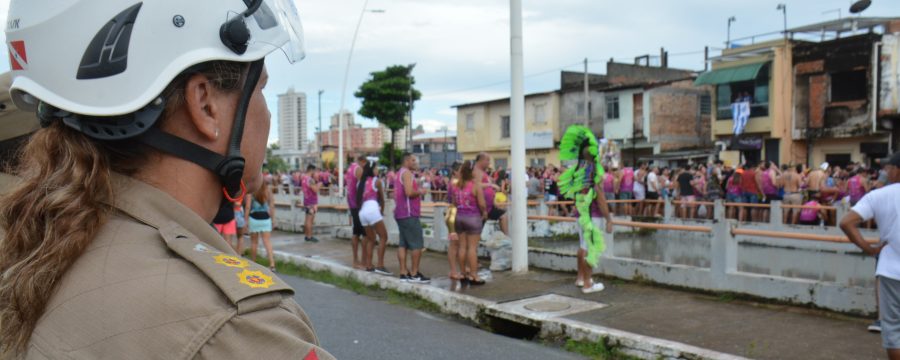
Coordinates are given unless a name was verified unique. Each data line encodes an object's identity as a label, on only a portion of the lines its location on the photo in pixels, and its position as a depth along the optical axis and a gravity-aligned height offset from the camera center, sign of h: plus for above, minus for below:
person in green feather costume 8.79 -0.47
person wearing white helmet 1.03 -0.04
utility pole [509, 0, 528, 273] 10.10 +0.20
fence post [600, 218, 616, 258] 9.44 -1.19
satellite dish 22.45 +4.91
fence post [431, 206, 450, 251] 12.82 -1.28
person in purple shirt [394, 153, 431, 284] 9.68 -0.76
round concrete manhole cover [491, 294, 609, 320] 7.48 -1.70
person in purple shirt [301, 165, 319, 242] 15.41 -0.84
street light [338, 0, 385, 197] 24.20 +0.34
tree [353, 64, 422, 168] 42.62 +4.13
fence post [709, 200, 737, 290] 8.16 -1.16
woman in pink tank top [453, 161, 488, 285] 9.36 -0.77
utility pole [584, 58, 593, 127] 37.40 +3.20
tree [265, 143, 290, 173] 84.06 -0.21
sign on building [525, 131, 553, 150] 43.16 +1.24
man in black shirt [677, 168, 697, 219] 18.45 -0.80
